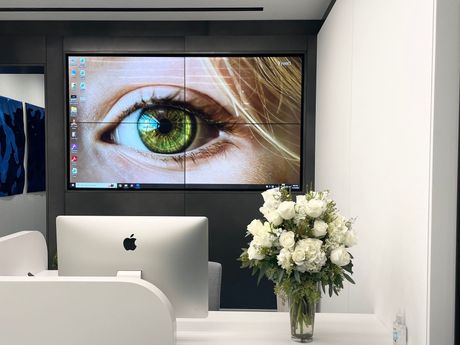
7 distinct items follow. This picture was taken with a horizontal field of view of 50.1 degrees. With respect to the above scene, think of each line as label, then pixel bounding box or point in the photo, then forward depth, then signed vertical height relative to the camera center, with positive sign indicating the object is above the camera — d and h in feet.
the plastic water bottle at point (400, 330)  5.53 -1.86
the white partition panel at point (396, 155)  5.01 +0.13
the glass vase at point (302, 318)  5.63 -1.76
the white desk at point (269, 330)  5.78 -2.06
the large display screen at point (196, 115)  13.87 +1.38
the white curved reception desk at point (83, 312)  4.63 -1.42
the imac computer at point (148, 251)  5.95 -1.07
